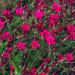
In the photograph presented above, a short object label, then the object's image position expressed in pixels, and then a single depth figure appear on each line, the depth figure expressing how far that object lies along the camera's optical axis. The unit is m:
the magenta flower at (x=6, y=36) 0.64
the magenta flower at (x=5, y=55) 0.63
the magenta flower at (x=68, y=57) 0.65
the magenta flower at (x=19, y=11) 0.70
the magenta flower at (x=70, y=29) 0.70
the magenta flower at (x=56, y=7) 0.72
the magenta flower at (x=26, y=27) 0.67
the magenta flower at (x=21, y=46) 0.62
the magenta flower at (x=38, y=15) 0.69
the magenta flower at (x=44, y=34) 0.65
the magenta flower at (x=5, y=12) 0.71
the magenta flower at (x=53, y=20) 0.70
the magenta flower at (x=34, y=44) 0.64
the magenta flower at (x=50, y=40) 0.63
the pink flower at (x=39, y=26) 0.72
